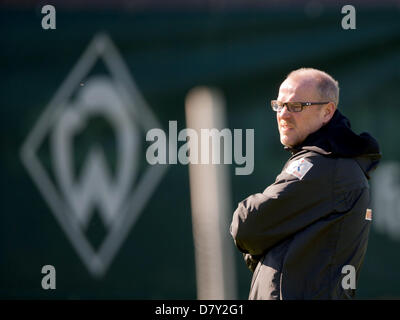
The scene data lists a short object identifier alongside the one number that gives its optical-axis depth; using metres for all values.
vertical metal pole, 8.20
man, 4.42
